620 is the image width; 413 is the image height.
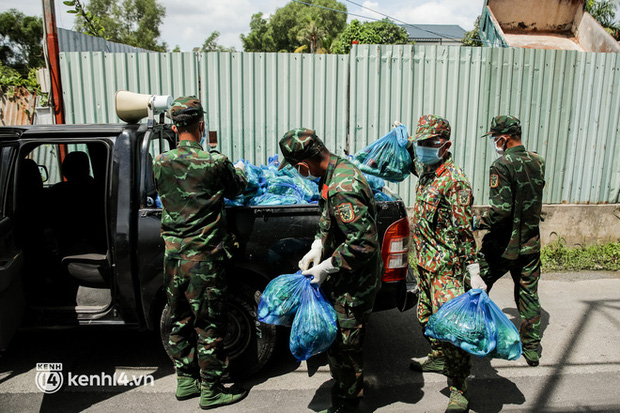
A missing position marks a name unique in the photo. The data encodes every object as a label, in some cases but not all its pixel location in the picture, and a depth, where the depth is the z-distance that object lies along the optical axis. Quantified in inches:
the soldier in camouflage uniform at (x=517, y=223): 141.6
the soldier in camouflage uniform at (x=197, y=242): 118.7
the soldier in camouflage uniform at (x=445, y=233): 121.0
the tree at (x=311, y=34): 1919.3
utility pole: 224.5
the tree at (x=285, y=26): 2598.4
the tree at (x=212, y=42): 2763.3
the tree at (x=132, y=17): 2310.4
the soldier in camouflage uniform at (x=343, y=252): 101.8
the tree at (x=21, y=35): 1466.5
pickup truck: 127.3
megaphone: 144.2
